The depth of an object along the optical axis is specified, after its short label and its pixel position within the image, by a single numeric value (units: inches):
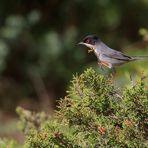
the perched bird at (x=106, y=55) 345.7
